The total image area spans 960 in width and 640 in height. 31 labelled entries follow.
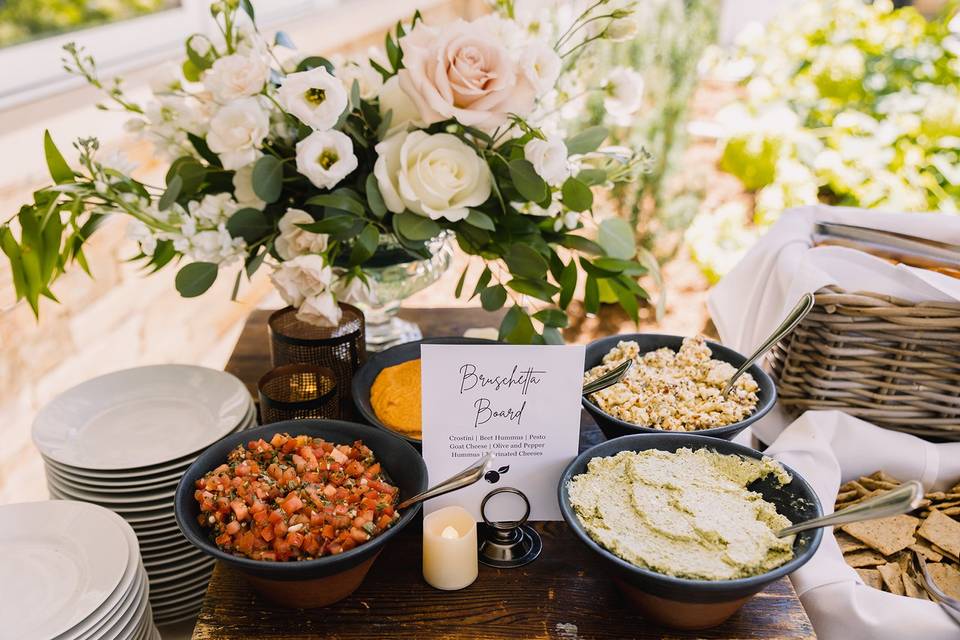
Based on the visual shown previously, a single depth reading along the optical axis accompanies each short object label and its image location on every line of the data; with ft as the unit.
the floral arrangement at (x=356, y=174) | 3.26
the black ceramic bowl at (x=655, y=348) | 3.23
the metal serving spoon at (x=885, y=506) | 2.26
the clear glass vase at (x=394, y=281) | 4.02
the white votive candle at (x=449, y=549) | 2.80
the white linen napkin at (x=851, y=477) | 2.96
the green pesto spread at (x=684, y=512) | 2.55
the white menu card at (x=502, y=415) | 2.97
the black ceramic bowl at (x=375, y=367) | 3.32
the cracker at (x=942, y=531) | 3.51
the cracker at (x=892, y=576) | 3.34
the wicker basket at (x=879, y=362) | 3.73
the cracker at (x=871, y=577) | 3.42
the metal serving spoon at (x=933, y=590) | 2.95
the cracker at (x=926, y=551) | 3.52
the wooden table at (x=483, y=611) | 2.70
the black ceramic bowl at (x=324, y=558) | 2.45
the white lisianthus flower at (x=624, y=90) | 3.92
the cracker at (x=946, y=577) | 3.35
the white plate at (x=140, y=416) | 3.48
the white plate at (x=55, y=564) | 2.69
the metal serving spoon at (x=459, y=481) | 2.65
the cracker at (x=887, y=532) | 3.55
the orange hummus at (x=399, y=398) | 3.27
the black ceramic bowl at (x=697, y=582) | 2.42
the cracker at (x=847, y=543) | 3.58
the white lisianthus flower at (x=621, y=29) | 3.65
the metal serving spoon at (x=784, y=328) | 3.50
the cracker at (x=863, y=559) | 3.51
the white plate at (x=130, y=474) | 3.33
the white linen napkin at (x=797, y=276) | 3.78
